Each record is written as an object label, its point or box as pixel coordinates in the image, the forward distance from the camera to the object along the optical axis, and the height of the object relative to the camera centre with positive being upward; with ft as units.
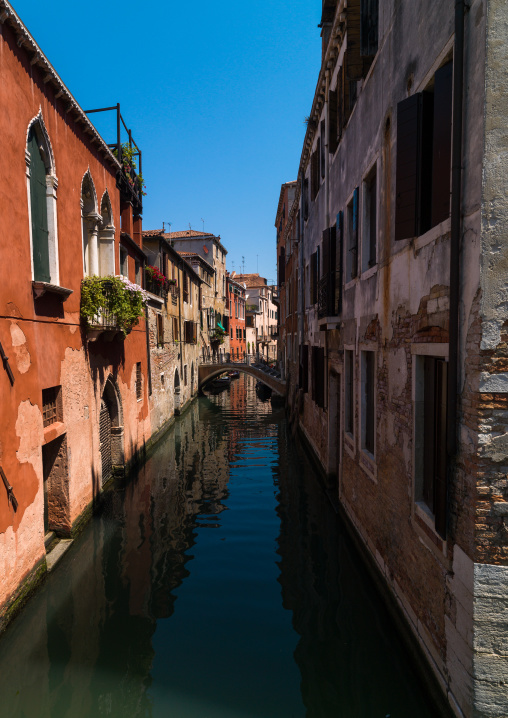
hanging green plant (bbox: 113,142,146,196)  33.47 +13.34
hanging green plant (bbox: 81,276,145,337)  24.26 +2.21
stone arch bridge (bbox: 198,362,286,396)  67.26 -5.06
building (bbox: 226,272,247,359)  126.31 +8.22
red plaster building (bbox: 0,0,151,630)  15.88 +1.17
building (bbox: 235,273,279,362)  161.46 +12.12
